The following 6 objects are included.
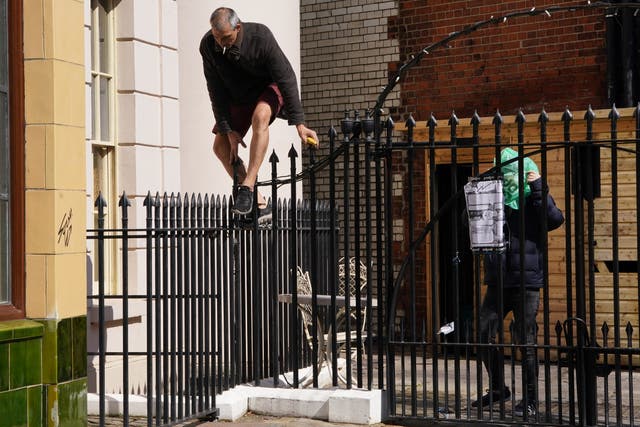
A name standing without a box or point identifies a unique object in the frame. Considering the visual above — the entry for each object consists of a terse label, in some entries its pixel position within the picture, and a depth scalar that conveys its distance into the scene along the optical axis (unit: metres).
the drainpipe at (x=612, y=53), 18.30
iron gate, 10.64
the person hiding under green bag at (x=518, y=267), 11.39
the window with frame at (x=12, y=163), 8.78
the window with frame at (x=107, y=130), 14.07
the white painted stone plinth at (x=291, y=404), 11.28
